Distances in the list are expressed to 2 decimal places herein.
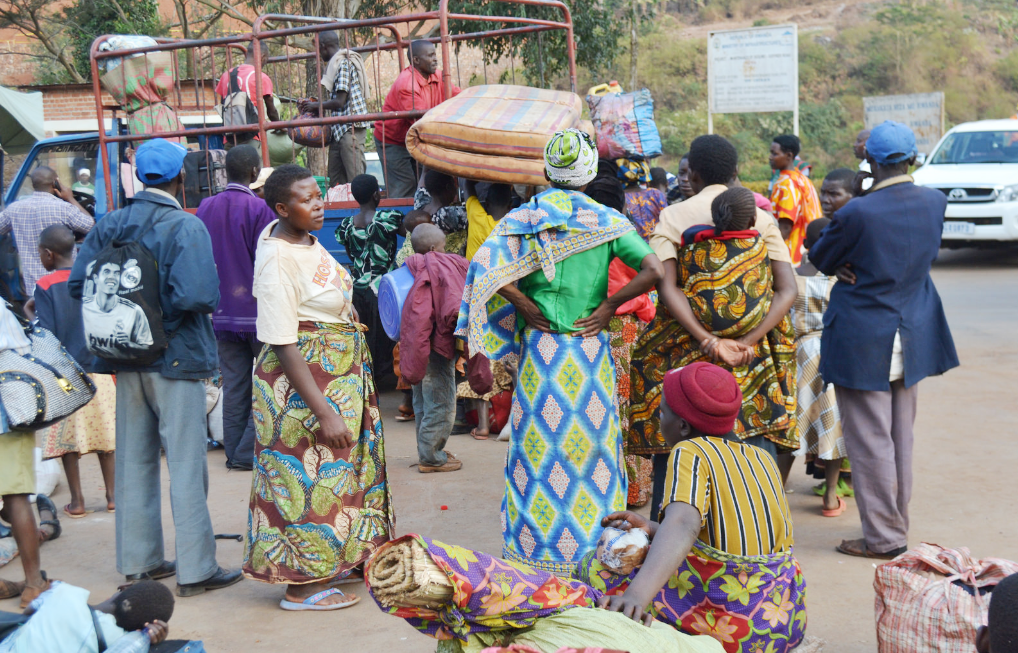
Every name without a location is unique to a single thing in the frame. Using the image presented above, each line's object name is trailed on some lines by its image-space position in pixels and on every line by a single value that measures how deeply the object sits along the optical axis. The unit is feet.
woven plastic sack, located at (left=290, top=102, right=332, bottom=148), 26.25
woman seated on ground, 8.25
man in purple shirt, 18.65
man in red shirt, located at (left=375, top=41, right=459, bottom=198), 23.15
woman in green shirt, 12.44
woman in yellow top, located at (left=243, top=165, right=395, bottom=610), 12.38
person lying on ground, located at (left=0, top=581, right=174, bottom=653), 7.75
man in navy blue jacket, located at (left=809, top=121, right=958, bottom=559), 13.57
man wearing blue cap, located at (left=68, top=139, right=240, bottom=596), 13.12
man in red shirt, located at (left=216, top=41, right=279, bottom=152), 26.13
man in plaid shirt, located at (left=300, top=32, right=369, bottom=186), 24.91
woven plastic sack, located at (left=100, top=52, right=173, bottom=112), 24.38
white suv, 42.09
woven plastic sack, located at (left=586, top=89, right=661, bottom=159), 19.33
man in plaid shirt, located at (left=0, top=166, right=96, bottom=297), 24.97
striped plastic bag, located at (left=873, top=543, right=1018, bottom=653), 9.03
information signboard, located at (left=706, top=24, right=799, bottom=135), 57.98
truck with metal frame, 21.20
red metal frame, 20.45
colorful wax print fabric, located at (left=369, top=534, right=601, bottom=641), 7.38
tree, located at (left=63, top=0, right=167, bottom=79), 62.49
